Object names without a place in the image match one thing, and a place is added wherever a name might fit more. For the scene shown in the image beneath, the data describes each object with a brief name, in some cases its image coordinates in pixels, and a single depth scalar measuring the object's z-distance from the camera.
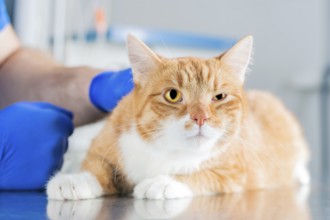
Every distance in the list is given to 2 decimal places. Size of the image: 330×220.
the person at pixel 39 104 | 1.27
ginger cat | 1.13
